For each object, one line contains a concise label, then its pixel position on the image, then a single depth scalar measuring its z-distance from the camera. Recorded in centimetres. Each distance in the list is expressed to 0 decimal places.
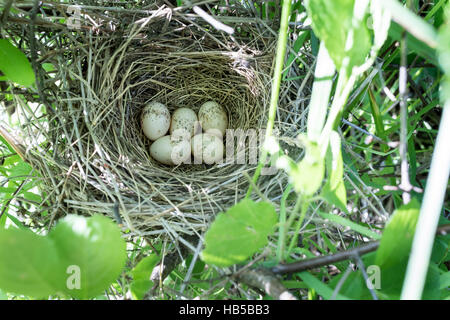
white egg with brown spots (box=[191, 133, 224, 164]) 42
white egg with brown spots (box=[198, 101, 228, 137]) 43
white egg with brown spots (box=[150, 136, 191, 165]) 42
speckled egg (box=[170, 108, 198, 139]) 43
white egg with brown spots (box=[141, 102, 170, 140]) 42
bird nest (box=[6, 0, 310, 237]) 36
